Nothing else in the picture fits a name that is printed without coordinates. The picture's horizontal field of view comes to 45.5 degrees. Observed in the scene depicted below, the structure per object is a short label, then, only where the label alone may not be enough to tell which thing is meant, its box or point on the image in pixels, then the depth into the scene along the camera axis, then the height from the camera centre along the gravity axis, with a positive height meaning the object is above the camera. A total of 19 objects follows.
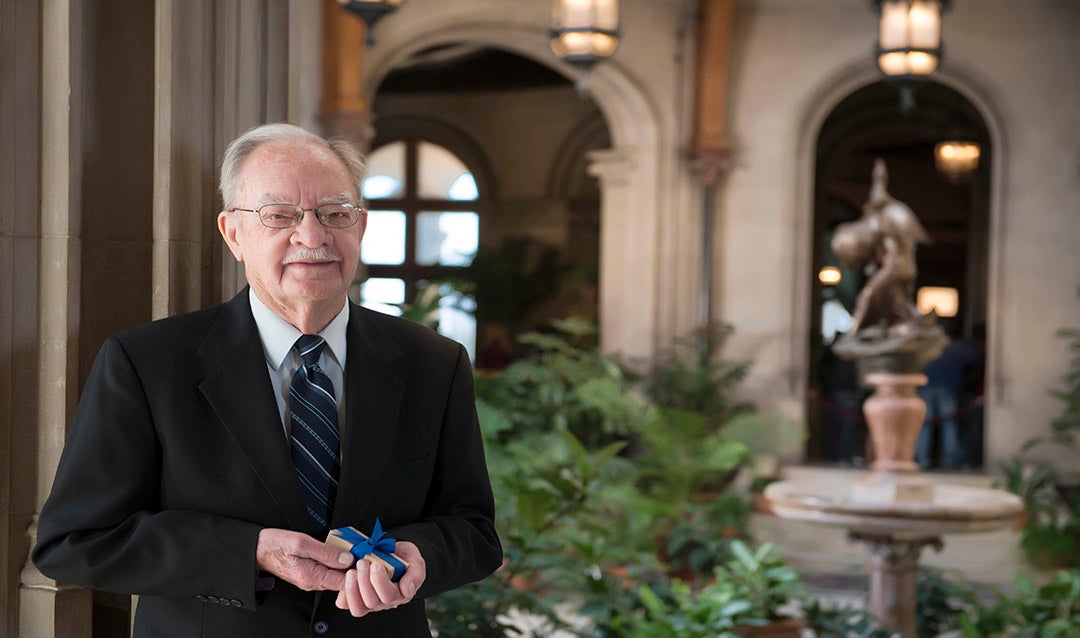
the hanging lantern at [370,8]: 6.40 +1.24
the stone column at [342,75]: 10.14 +1.42
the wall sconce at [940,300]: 18.73 -0.47
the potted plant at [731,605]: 4.64 -1.30
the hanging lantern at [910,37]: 7.75 +1.40
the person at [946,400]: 13.05 -1.36
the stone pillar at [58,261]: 2.39 -0.02
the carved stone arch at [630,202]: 12.55 +0.59
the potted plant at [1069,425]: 11.10 -1.35
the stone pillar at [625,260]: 12.62 +0.01
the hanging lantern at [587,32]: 7.83 +1.40
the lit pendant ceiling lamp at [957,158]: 13.37 +1.15
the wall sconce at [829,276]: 17.30 -0.14
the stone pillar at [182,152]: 2.47 +0.19
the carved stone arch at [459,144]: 17.56 +1.55
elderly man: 1.96 -0.32
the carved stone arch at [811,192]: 12.22 +0.72
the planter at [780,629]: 5.22 -1.50
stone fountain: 6.83 -0.79
